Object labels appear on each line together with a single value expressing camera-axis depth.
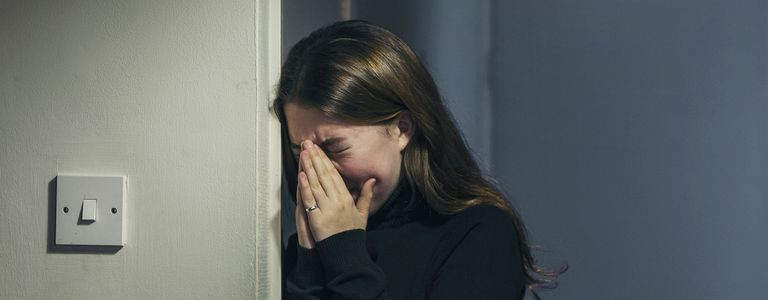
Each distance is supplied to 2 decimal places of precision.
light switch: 2.30
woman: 2.52
